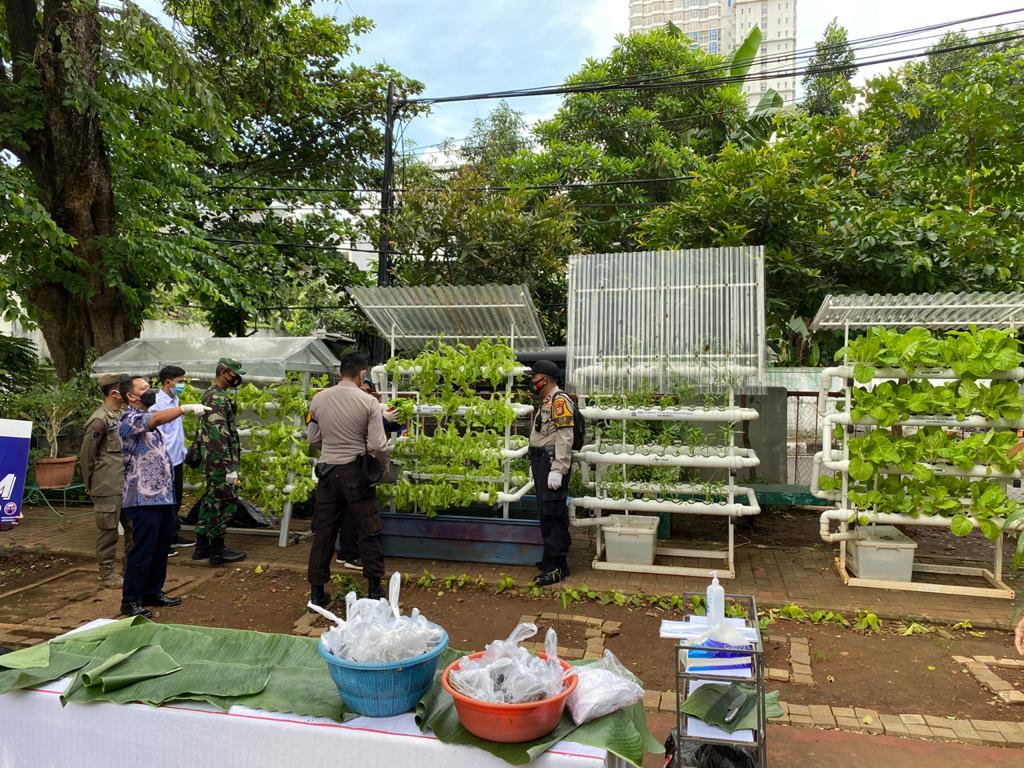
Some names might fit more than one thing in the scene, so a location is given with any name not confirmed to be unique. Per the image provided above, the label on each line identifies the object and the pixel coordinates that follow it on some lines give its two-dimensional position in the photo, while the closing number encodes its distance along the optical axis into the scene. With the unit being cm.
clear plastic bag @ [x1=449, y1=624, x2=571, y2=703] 232
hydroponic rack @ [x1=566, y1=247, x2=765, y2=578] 616
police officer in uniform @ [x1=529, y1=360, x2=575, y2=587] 600
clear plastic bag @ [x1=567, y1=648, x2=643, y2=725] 244
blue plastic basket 241
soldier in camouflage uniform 664
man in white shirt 639
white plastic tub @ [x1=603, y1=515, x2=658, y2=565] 648
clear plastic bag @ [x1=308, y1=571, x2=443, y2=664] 249
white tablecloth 235
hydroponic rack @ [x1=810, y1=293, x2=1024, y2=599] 574
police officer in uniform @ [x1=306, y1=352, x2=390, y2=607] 536
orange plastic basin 224
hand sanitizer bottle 274
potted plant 856
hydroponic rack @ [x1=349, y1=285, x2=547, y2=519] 647
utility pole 1193
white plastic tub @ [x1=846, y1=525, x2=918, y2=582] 600
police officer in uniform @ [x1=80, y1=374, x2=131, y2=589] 579
